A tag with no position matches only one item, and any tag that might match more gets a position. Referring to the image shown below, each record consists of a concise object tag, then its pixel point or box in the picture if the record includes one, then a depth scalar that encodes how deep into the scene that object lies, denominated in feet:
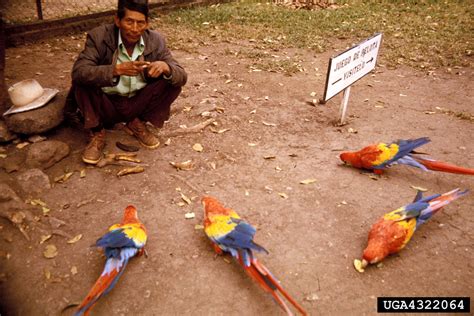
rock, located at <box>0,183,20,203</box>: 8.86
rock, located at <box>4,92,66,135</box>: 10.71
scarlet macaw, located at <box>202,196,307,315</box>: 6.64
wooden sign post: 11.14
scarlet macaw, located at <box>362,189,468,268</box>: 7.68
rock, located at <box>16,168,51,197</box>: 9.65
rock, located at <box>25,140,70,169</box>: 10.32
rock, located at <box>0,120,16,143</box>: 10.80
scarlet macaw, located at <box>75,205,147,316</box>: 6.32
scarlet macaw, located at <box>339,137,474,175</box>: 9.86
